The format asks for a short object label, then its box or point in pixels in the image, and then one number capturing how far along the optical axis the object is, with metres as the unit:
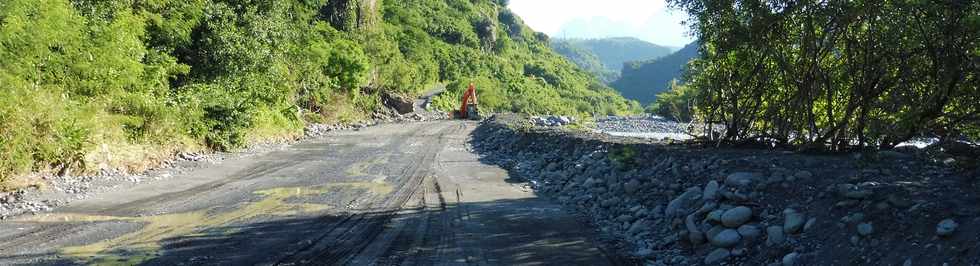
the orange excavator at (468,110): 37.69
